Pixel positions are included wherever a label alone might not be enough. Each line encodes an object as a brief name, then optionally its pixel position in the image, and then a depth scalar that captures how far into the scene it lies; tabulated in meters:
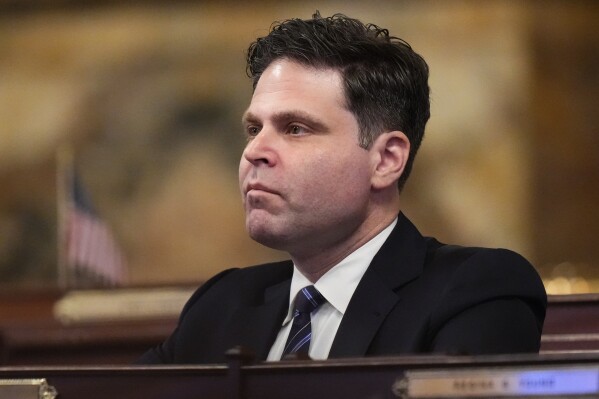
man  6.34
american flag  14.55
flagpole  18.58
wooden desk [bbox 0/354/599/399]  4.35
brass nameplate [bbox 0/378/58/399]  5.19
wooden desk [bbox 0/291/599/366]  11.21
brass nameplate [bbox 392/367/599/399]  4.31
